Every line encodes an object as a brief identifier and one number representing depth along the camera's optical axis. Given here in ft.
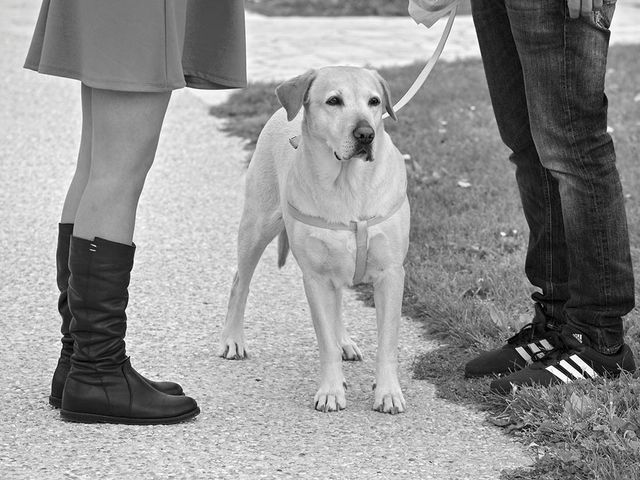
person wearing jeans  23.22
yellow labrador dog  24.84
